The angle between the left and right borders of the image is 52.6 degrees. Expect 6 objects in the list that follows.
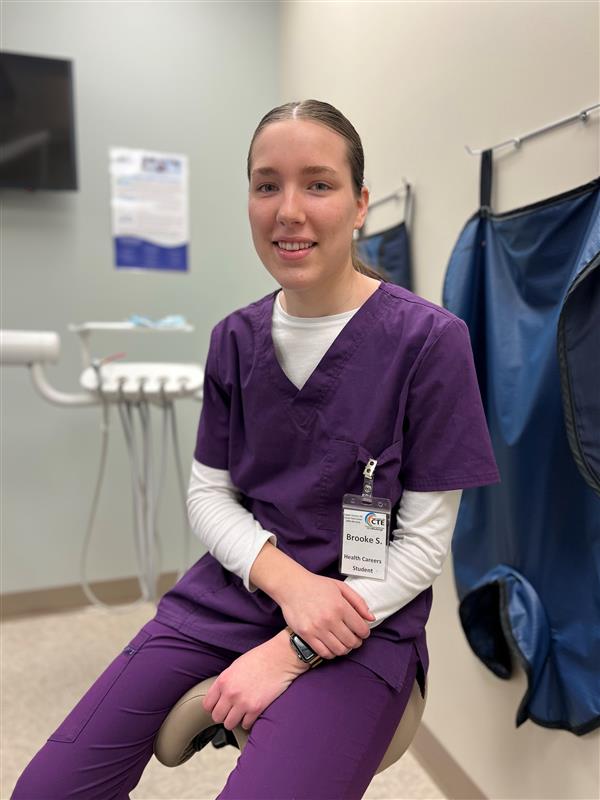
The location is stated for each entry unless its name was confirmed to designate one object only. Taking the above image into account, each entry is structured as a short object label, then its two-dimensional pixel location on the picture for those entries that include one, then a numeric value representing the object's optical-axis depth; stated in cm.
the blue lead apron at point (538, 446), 86
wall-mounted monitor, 179
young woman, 73
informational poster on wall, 198
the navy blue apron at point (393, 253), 143
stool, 79
